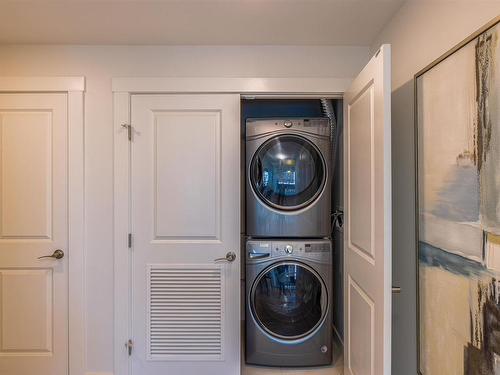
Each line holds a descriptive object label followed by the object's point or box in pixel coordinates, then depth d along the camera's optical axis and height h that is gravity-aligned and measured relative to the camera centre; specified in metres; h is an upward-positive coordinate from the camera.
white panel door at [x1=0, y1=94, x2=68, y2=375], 2.00 -0.24
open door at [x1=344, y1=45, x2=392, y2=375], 1.18 -0.15
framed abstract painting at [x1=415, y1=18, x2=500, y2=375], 0.90 -0.07
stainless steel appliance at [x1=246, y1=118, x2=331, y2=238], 2.19 +0.08
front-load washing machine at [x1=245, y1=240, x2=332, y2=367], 2.17 -0.80
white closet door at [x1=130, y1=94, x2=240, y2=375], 2.00 -0.30
